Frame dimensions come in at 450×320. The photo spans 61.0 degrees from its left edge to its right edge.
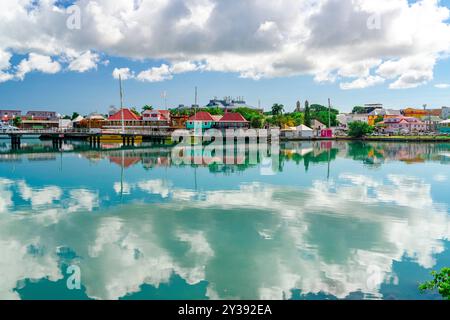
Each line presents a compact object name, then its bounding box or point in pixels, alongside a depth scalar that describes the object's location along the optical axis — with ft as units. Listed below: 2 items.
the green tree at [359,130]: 270.87
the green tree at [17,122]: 370.73
